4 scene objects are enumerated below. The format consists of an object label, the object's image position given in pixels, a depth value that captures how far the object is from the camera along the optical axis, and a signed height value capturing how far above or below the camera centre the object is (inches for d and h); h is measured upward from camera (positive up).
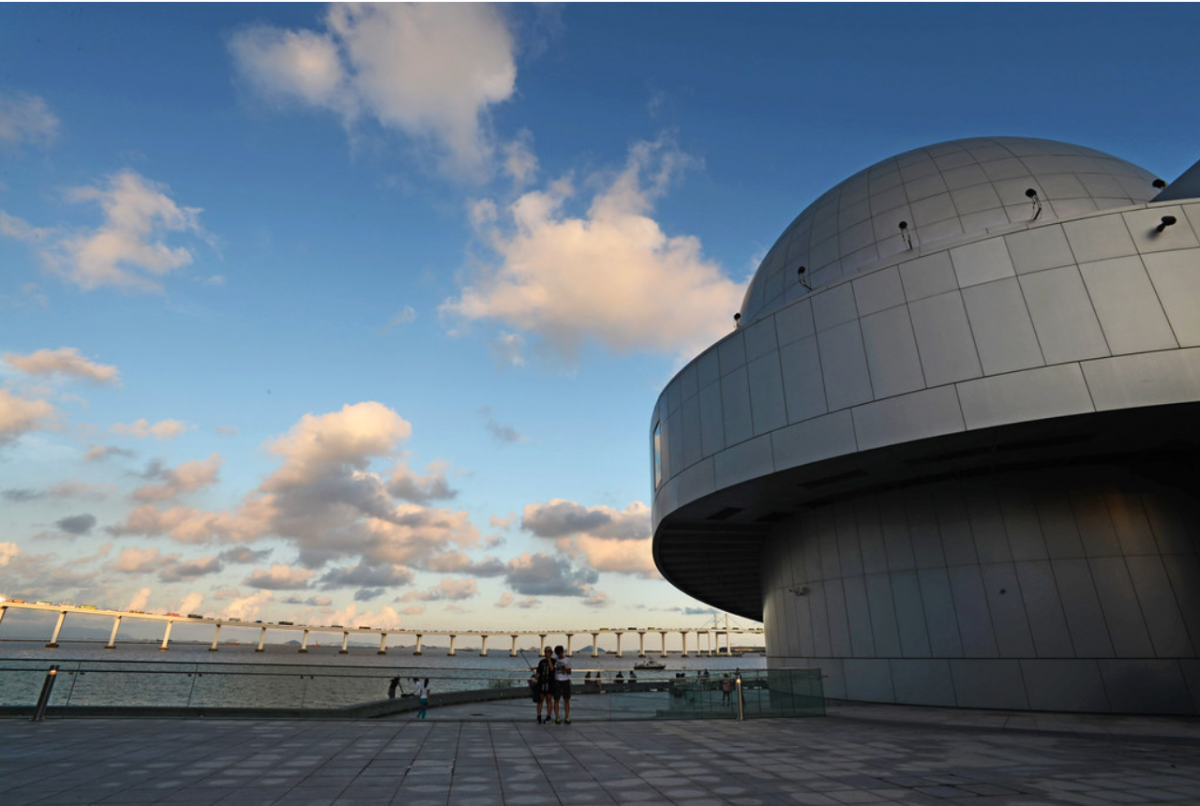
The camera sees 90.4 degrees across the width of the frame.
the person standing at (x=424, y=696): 869.2 -62.3
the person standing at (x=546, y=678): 544.1 -23.2
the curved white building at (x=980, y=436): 542.0 +203.0
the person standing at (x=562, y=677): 541.0 -22.2
